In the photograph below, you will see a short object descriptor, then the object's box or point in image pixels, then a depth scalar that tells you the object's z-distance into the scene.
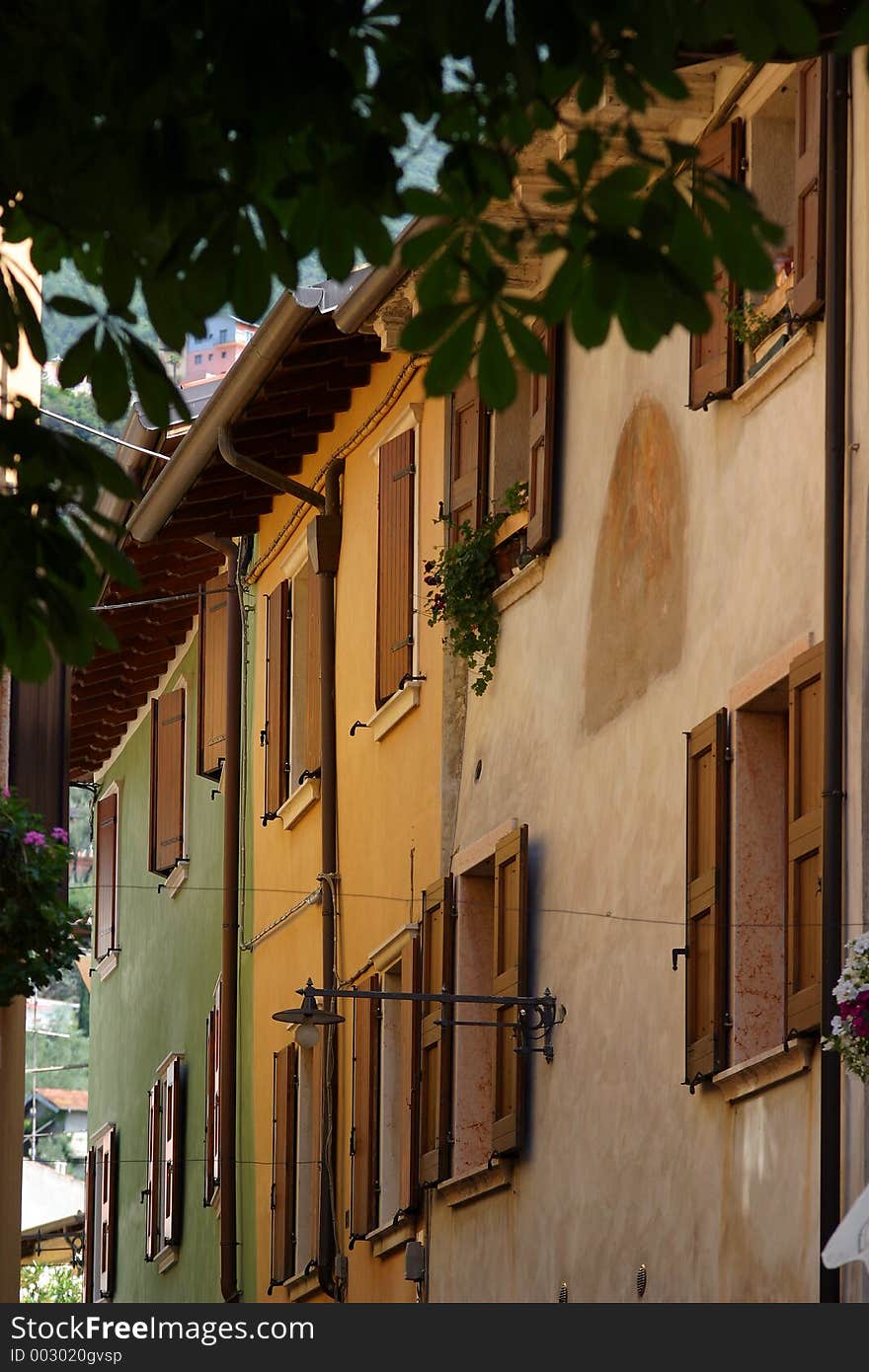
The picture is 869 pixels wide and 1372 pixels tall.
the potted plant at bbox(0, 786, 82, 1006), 16.72
